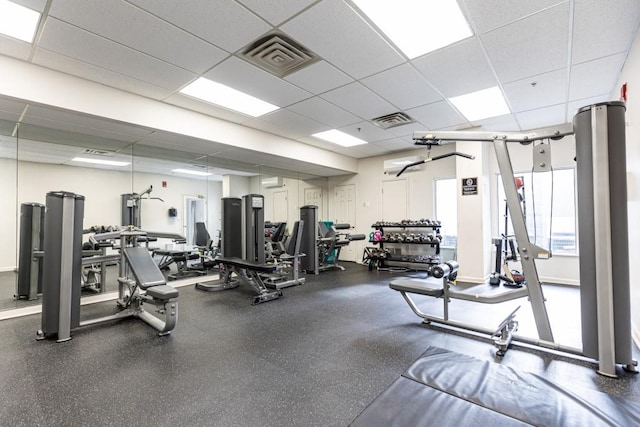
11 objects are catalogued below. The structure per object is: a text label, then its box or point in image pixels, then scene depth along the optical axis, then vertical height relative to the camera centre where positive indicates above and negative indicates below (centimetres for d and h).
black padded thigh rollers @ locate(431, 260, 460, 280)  307 -52
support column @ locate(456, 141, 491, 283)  534 +2
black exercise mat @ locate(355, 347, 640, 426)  161 -107
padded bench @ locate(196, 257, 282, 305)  427 -90
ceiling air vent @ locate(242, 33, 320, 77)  283 +171
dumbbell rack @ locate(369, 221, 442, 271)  638 -64
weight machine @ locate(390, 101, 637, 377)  212 -11
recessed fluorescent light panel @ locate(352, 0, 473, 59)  235 +173
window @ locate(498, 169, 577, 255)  531 +28
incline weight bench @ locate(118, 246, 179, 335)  296 -74
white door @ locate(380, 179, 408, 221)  731 +54
